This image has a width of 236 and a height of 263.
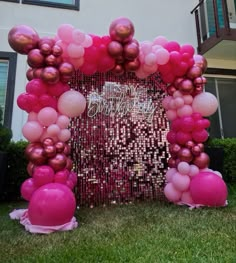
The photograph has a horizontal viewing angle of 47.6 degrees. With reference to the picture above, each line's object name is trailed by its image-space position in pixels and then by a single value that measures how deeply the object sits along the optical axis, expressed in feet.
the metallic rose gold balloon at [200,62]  10.89
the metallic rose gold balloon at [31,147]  8.95
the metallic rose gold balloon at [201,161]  10.41
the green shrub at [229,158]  15.71
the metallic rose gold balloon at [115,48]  9.41
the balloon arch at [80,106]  8.48
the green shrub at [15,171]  13.14
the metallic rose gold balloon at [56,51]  8.96
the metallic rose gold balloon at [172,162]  11.00
